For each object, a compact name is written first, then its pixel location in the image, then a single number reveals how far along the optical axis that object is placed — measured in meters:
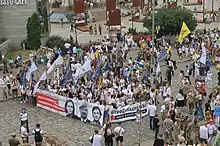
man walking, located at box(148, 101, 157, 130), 23.50
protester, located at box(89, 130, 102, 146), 20.12
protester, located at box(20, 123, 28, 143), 21.52
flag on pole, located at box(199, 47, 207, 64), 30.59
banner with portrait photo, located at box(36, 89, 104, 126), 24.62
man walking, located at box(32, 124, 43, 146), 21.17
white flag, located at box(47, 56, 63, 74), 29.14
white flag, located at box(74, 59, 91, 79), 27.38
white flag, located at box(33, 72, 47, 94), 27.77
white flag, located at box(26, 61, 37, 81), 28.33
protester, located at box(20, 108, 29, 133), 23.47
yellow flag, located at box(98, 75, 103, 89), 27.42
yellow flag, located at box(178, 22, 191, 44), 31.06
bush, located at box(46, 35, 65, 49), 45.06
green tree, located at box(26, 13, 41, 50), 42.12
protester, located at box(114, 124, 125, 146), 21.22
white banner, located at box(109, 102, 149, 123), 24.48
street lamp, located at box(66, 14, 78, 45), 60.58
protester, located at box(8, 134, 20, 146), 19.68
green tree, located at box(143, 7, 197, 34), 44.66
